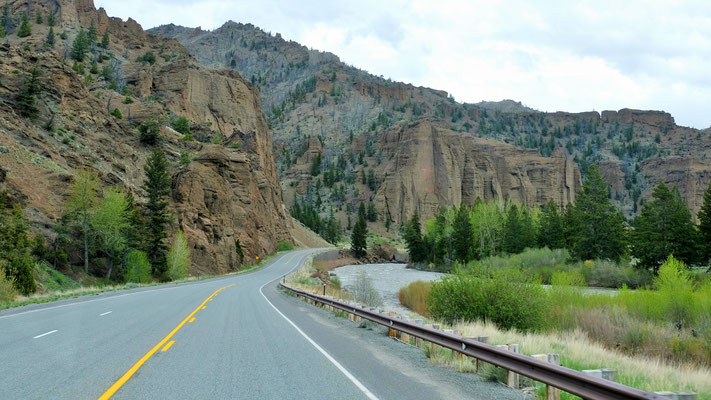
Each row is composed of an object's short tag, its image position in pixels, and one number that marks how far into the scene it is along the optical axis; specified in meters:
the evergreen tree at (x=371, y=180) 155.00
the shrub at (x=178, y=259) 43.06
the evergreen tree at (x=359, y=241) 96.06
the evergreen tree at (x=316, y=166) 170.00
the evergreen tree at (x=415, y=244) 88.31
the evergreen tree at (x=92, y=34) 97.69
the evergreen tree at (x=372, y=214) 140.12
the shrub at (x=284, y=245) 88.06
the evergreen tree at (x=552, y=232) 63.59
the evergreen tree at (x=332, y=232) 125.36
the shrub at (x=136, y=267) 38.36
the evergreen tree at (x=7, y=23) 92.38
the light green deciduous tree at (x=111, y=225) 37.19
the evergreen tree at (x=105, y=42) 97.69
